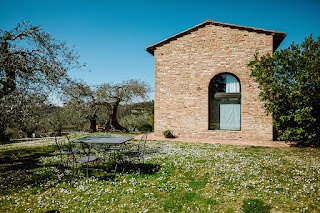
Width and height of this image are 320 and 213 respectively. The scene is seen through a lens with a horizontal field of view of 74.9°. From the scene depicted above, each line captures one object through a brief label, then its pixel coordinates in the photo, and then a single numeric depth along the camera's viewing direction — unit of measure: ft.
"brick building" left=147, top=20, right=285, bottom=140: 42.52
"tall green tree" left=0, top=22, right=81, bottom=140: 22.41
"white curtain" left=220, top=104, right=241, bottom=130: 44.29
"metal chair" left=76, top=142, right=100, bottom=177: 19.43
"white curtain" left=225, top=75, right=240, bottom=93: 44.38
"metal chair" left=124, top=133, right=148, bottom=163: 22.94
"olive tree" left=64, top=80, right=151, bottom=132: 67.41
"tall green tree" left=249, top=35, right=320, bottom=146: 34.50
